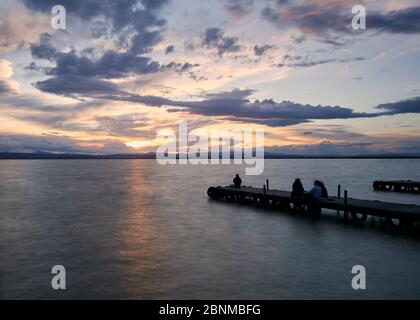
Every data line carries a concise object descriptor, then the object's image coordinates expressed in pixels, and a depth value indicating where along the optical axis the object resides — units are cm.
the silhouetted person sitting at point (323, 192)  3035
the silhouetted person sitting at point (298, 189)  3078
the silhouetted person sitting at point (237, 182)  4259
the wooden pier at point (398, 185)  5302
